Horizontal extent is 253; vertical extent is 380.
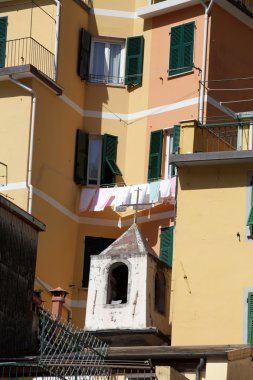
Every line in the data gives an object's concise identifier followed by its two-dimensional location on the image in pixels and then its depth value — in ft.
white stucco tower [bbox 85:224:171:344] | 135.03
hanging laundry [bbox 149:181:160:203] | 154.92
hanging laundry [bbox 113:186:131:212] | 157.48
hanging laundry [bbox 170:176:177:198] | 152.96
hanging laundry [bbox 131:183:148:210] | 155.84
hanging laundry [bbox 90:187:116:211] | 158.71
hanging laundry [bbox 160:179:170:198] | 154.20
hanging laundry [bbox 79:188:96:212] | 160.25
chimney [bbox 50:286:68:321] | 137.08
